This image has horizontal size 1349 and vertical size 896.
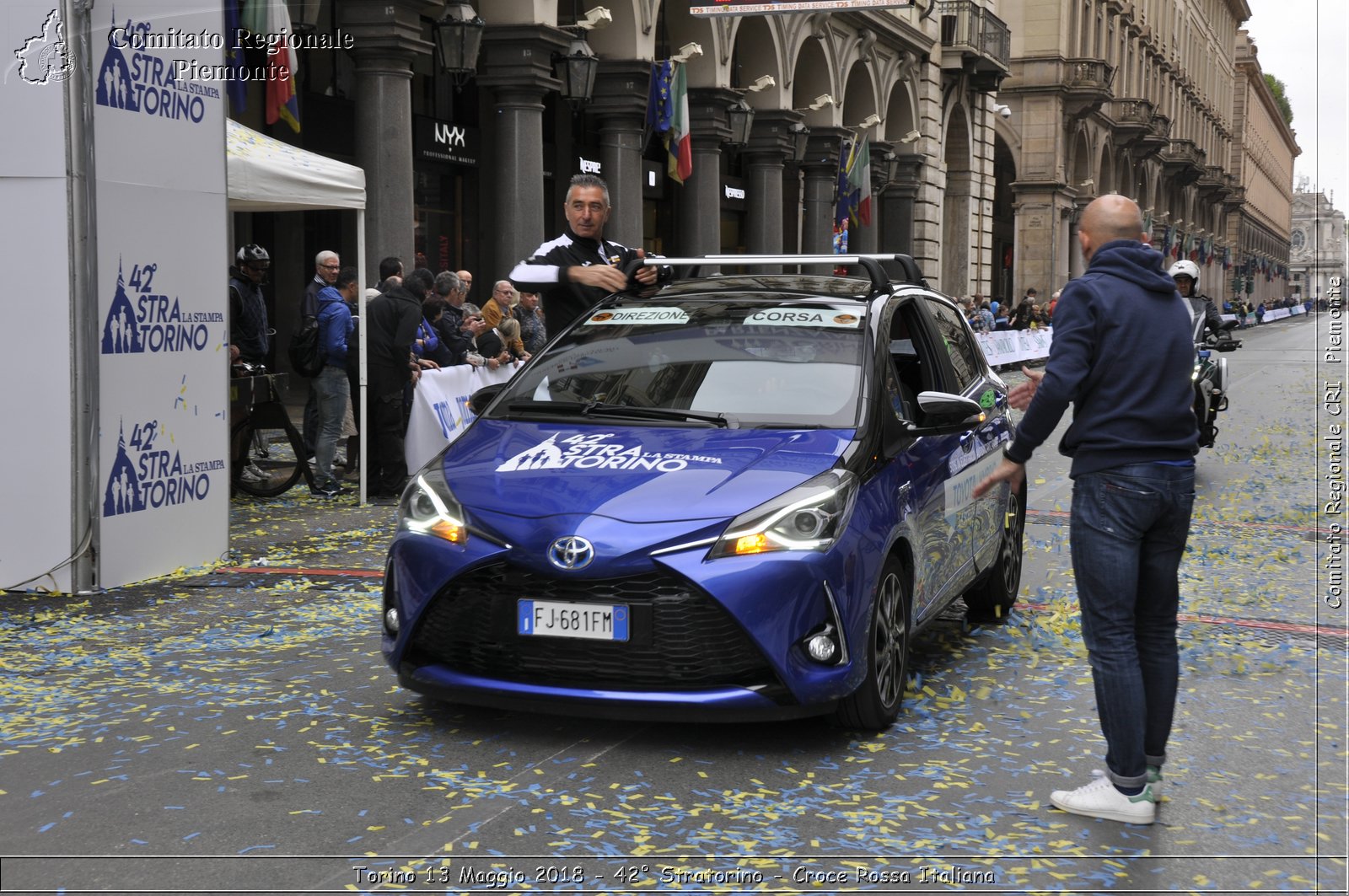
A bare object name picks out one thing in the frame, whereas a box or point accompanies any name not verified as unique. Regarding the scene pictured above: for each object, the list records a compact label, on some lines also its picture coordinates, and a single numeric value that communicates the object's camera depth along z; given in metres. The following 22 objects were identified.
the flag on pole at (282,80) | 14.48
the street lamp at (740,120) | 26.84
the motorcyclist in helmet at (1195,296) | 13.33
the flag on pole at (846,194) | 31.69
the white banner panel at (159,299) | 8.14
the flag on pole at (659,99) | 23.59
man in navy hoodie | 4.43
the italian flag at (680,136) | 23.91
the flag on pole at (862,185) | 31.83
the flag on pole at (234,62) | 14.03
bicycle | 12.05
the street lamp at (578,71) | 20.55
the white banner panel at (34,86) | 7.79
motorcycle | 14.67
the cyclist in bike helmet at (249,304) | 13.02
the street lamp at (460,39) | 17.80
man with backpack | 12.83
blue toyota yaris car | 4.89
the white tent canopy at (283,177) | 10.76
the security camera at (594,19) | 21.89
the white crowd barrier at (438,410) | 12.52
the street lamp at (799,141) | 30.56
